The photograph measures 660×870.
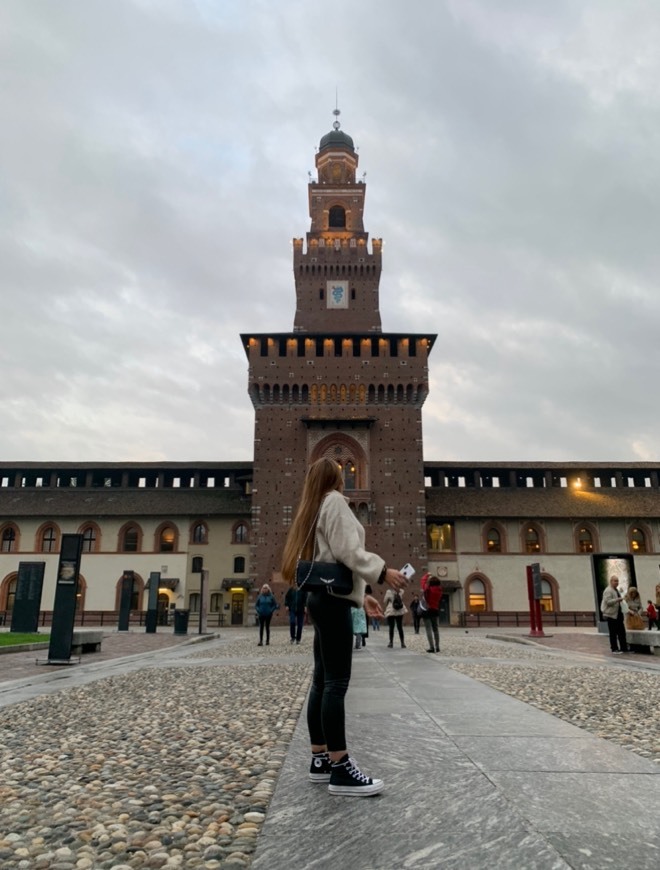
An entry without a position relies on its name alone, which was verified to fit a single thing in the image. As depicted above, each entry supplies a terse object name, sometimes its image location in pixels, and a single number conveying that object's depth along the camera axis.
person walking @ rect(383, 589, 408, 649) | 16.11
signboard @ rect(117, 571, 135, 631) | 27.42
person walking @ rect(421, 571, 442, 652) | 13.88
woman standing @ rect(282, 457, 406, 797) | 3.15
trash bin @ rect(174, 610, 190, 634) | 23.48
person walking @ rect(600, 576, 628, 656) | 13.55
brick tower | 39.31
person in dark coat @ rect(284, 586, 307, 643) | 18.33
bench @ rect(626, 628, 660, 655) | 14.34
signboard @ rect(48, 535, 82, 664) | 11.71
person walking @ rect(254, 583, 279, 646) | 17.30
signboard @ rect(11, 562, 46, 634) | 20.97
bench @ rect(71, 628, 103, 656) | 13.86
